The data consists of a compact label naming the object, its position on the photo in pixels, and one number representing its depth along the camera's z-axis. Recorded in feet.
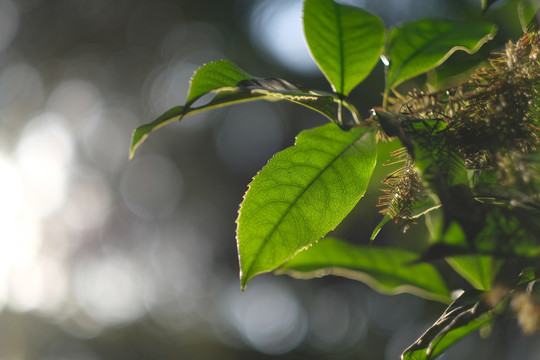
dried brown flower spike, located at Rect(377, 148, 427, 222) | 1.68
